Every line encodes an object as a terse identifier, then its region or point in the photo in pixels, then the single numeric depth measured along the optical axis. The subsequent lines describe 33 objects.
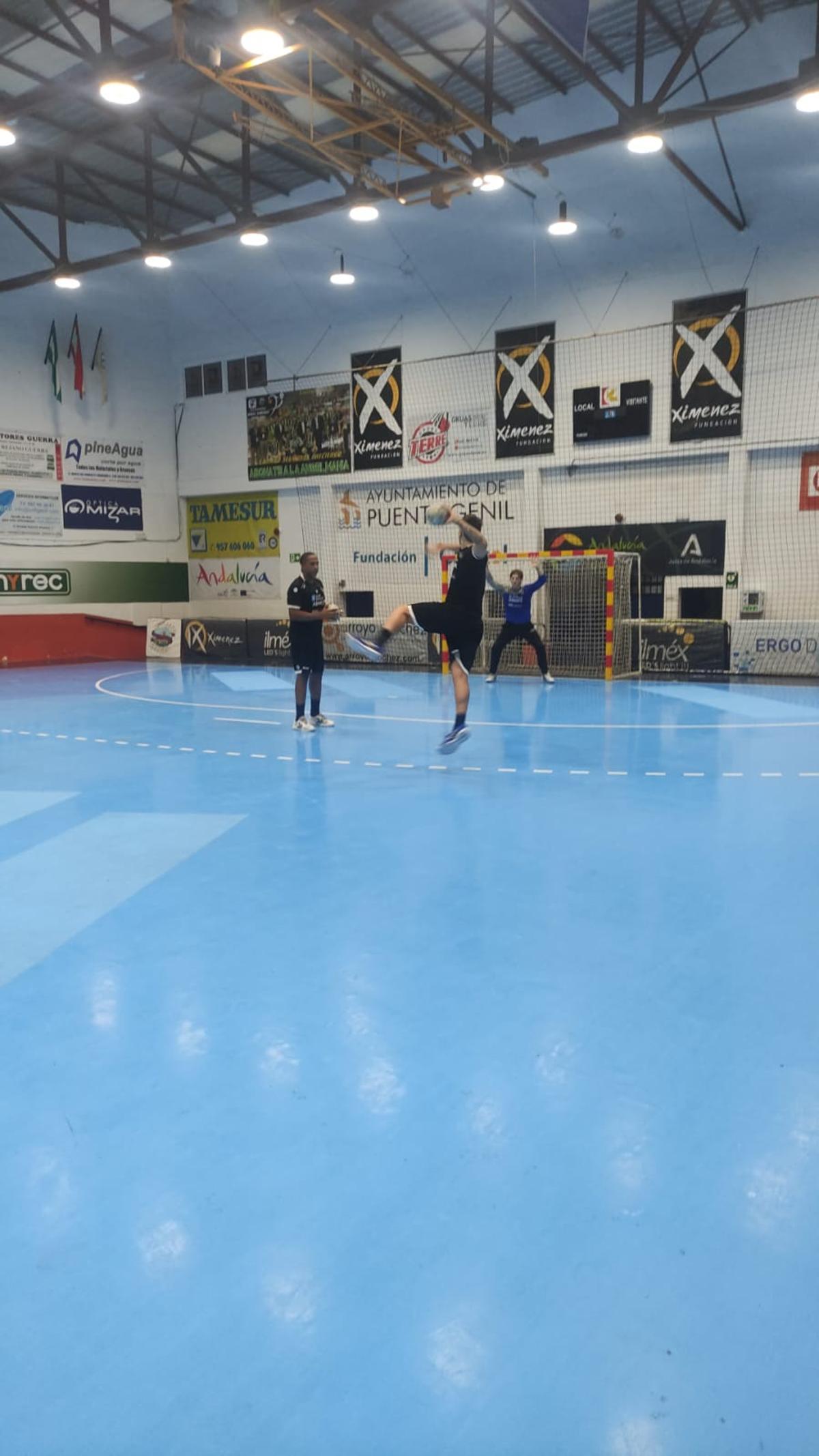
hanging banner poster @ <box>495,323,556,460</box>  19.64
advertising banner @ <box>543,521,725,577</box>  18.48
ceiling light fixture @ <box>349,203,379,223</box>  14.95
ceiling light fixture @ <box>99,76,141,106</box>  11.12
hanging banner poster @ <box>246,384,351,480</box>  22.62
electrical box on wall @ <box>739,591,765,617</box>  18.06
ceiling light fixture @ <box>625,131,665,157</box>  12.04
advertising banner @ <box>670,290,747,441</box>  17.64
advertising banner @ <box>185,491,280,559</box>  24.28
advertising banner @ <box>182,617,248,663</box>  22.44
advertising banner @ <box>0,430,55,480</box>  21.72
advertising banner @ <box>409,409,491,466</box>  20.67
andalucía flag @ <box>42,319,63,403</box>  22.31
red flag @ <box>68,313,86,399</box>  22.77
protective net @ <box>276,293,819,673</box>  17.45
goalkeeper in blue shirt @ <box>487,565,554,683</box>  14.99
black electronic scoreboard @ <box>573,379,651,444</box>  18.64
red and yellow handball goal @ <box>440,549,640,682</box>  17.59
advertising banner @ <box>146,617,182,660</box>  23.19
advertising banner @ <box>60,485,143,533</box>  23.03
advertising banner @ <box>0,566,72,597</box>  21.83
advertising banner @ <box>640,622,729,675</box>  17.39
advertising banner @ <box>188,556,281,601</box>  24.45
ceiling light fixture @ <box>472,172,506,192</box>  14.02
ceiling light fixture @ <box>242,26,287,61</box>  9.71
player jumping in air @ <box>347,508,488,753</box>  8.63
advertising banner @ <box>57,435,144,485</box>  22.83
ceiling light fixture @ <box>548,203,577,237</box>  15.66
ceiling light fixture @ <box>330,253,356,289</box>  18.61
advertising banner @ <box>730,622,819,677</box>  16.83
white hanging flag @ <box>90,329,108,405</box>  23.19
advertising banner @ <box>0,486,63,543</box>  21.81
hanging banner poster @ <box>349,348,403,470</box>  21.73
